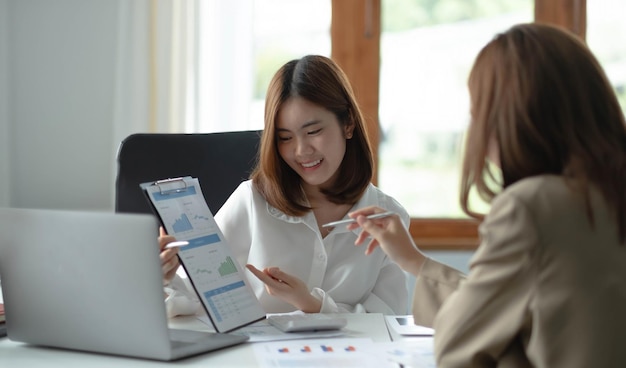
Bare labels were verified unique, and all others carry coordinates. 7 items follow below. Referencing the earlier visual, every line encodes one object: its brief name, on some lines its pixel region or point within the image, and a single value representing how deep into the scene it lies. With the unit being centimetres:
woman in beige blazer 275
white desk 303
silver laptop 299
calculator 322
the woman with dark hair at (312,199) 361
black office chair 382
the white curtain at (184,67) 483
